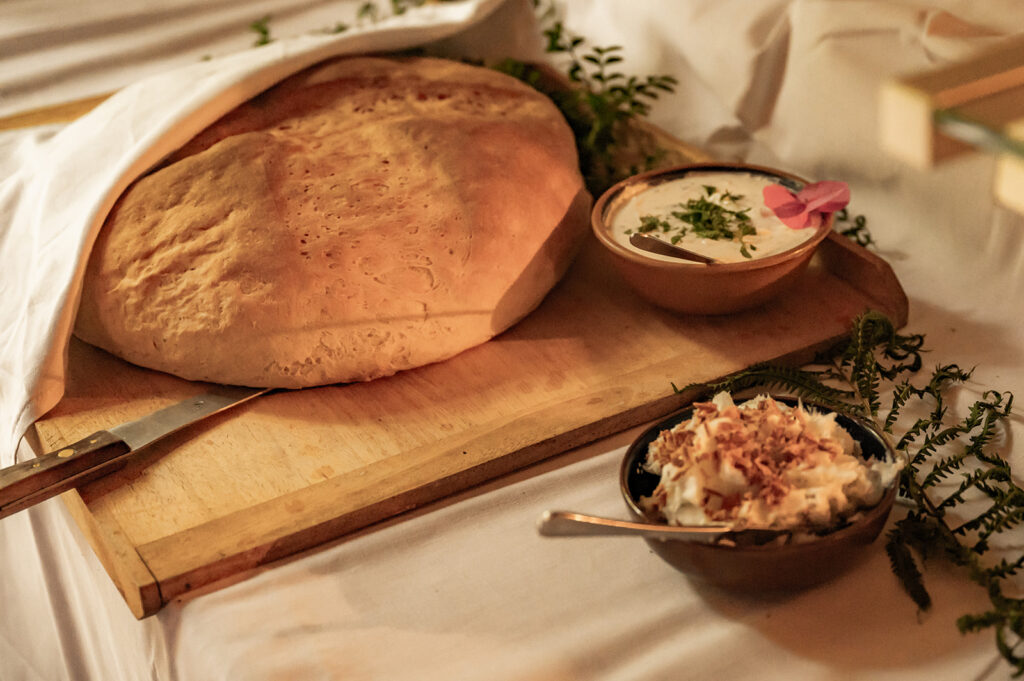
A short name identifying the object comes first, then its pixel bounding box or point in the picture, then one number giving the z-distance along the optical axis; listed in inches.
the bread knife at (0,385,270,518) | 37.9
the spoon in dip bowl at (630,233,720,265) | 46.5
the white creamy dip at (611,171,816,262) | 47.1
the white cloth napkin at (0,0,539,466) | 45.4
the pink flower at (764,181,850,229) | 48.3
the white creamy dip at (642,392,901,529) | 30.5
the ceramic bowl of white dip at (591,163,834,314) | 46.1
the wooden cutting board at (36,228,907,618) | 37.3
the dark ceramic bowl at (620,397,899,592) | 30.5
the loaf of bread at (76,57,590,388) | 44.8
